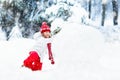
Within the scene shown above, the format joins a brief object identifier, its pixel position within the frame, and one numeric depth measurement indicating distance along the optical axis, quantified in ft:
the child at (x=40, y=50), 27.97
